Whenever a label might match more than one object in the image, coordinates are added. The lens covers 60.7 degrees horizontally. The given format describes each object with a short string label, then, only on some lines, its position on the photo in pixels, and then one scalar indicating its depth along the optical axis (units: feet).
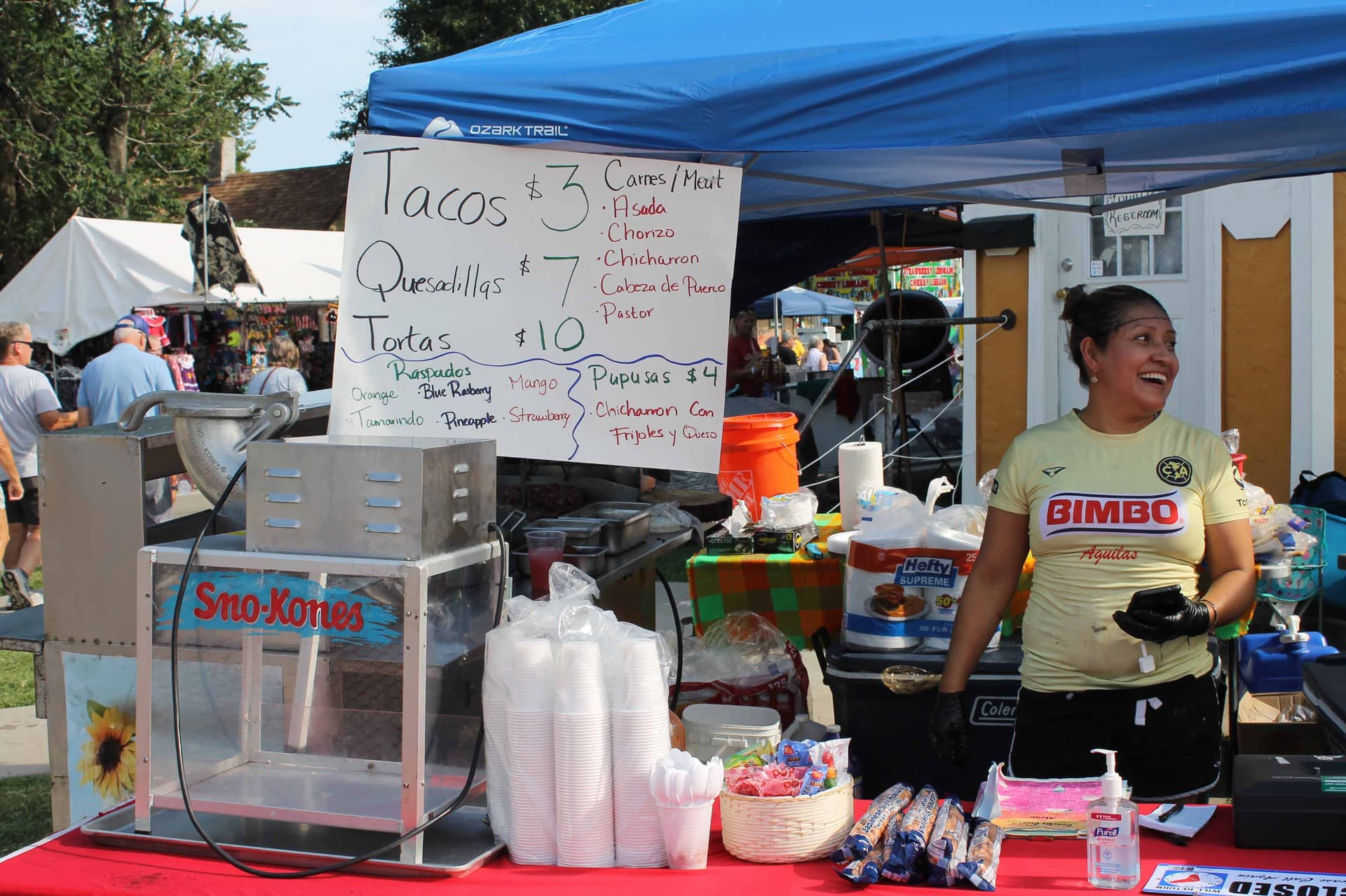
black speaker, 25.16
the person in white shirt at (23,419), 25.72
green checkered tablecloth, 12.79
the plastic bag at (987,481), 11.36
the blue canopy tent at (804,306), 70.18
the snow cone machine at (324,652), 7.09
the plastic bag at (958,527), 10.41
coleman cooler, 10.29
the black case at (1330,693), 8.12
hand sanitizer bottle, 6.43
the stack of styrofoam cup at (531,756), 7.05
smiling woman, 8.12
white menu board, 9.10
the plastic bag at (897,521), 10.52
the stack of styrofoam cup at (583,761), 6.95
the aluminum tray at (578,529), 10.31
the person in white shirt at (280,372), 24.89
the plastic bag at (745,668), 11.23
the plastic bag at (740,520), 13.52
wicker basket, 7.02
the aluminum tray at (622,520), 10.81
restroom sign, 23.03
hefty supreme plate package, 10.35
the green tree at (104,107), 70.59
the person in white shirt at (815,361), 69.51
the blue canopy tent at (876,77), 7.54
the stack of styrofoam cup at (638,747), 7.00
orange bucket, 14.03
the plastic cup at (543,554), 9.52
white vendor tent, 38.32
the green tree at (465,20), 76.38
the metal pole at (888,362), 18.81
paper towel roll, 13.03
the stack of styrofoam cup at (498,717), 7.14
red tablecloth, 6.66
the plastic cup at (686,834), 6.88
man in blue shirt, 25.41
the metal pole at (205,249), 35.55
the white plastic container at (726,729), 9.11
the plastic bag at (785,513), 13.37
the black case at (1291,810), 6.66
